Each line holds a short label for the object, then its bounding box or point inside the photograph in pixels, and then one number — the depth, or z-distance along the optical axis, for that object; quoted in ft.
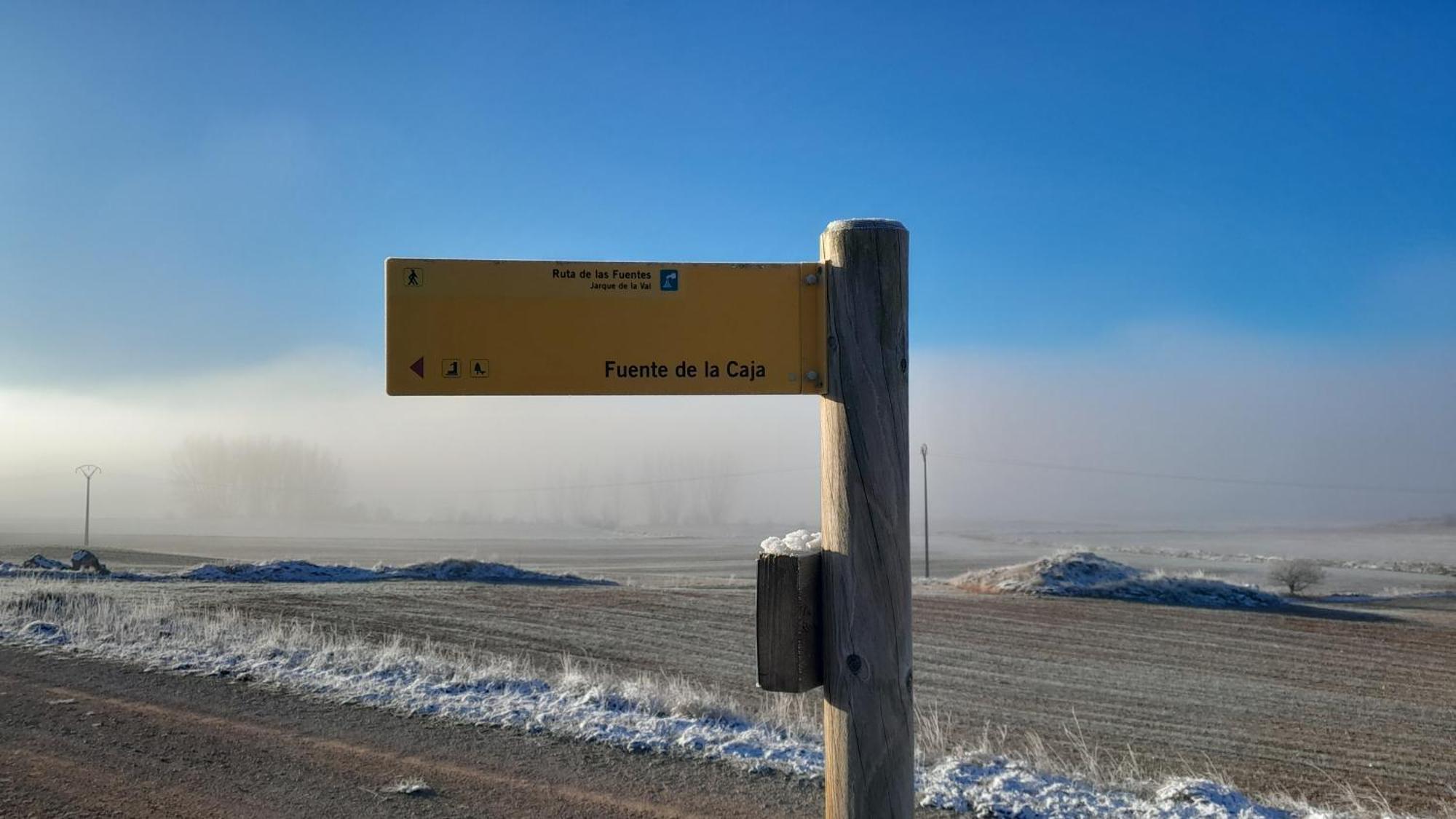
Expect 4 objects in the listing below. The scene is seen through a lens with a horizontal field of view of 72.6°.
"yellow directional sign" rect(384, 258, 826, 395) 8.91
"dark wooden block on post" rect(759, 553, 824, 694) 8.86
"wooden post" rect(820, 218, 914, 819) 8.71
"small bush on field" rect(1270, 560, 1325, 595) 101.68
